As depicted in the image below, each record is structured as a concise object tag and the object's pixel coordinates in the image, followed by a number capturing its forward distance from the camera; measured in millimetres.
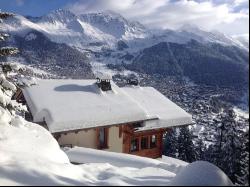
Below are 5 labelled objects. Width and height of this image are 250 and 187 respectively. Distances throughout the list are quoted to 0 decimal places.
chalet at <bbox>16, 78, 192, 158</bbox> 10262
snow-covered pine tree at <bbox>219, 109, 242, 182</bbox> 15196
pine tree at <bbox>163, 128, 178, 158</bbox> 21714
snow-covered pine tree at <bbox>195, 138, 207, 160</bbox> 21942
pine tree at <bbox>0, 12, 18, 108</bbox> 6078
